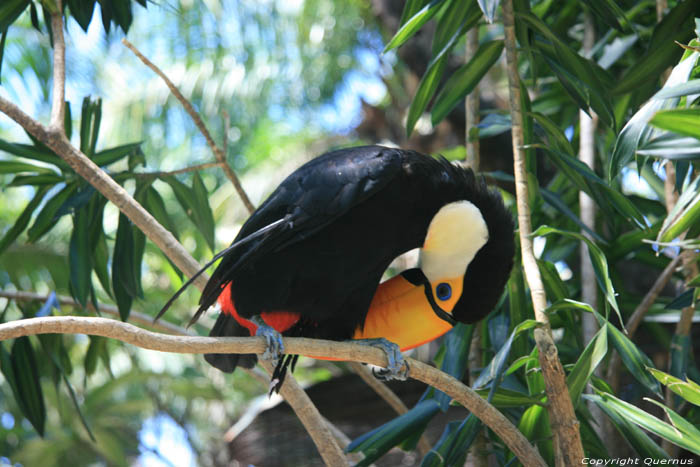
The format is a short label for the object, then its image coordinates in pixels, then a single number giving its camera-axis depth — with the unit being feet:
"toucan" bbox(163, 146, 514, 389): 6.37
